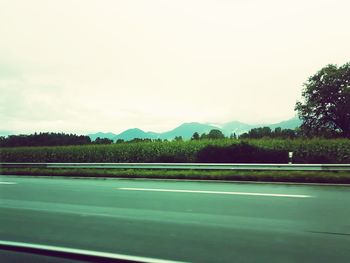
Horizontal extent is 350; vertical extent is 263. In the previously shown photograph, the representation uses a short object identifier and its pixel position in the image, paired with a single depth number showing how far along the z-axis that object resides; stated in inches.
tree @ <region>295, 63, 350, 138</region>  1948.8
